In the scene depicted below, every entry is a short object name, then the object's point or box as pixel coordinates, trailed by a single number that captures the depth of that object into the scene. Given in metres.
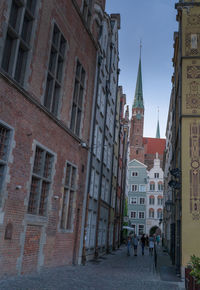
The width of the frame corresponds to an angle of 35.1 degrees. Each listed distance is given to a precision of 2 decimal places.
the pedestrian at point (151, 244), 26.03
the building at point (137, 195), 63.16
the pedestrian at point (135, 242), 25.28
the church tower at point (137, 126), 88.25
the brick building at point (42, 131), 9.62
